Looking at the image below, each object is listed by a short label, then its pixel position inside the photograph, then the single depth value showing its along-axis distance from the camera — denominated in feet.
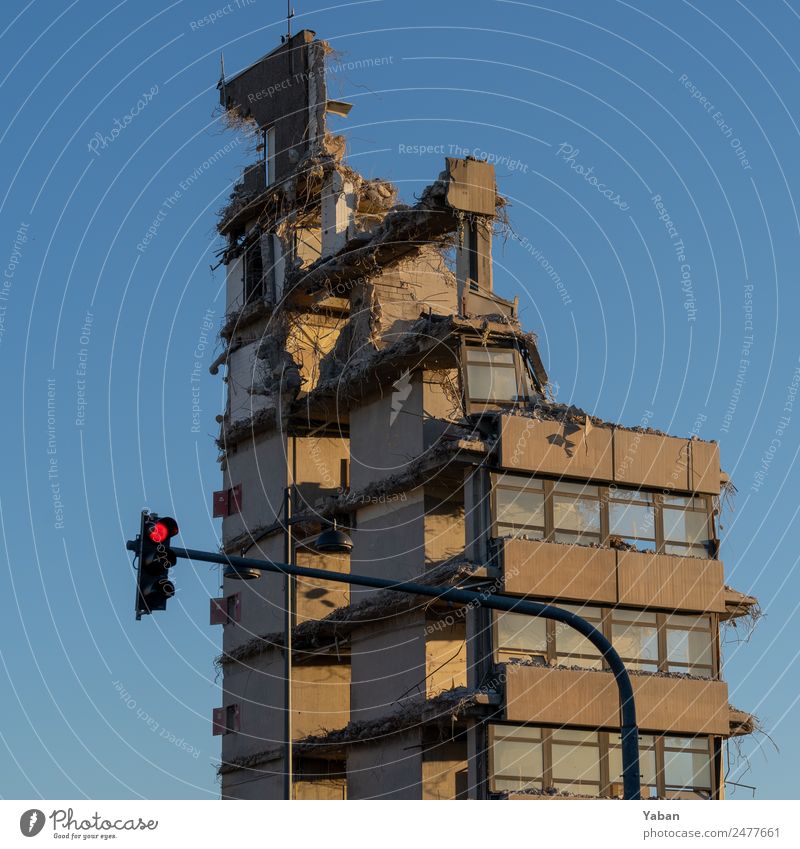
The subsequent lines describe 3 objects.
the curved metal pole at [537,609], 98.27
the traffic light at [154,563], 94.89
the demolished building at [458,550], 159.12
